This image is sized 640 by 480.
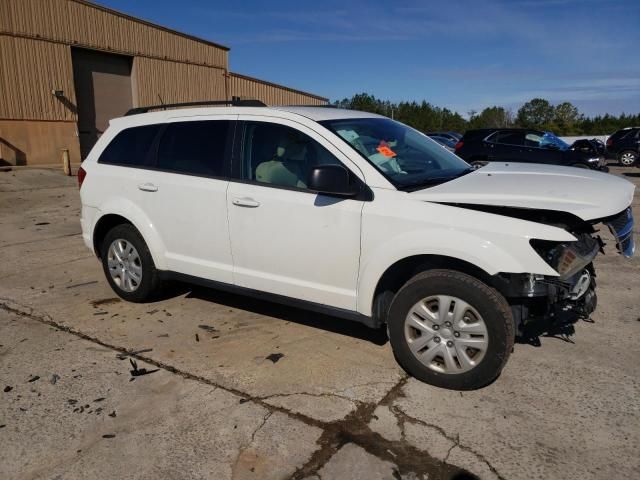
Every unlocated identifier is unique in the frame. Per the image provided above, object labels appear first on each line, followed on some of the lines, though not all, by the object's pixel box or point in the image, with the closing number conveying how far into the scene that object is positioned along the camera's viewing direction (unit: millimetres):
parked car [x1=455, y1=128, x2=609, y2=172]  13656
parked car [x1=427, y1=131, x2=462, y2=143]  32353
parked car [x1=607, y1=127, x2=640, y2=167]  20719
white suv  3223
